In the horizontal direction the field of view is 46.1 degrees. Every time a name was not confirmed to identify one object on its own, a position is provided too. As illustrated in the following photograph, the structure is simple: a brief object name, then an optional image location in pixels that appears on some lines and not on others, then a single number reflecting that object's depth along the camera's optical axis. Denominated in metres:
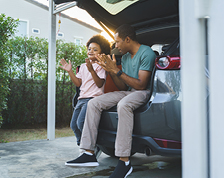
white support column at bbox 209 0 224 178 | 0.68
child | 2.80
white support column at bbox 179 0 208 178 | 0.71
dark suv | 2.07
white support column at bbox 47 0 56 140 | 4.70
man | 2.24
